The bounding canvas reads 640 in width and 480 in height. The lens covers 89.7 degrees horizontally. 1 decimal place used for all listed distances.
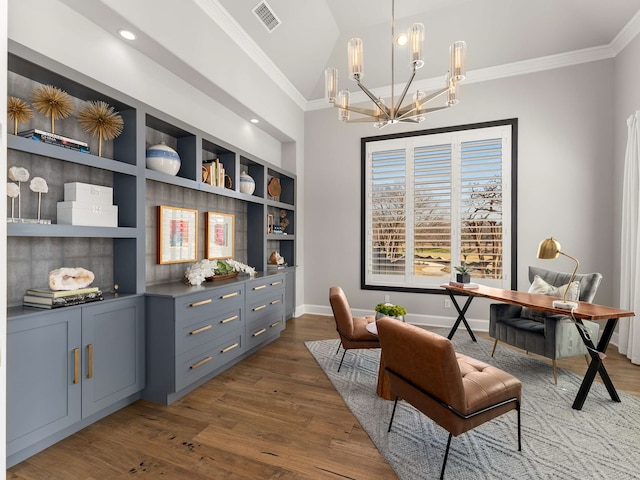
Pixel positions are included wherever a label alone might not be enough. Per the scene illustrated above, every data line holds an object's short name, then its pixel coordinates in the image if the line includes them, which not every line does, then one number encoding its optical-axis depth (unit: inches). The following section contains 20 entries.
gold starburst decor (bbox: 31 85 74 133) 82.4
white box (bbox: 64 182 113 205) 88.8
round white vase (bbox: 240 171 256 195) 163.3
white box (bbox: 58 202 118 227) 87.6
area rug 73.5
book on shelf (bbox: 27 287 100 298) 79.8
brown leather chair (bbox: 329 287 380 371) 117.6
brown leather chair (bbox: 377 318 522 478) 67.4
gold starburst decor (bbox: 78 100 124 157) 94.0
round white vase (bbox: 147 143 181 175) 114.0
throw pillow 126.6
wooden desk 99.3
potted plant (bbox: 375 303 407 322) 113.8
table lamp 107.1
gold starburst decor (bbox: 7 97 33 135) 77.2
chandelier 93.5
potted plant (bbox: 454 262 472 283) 160.6
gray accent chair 117.0
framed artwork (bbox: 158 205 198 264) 122.6
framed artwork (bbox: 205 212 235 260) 147.0
